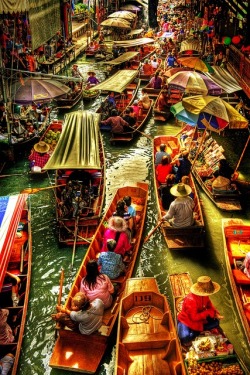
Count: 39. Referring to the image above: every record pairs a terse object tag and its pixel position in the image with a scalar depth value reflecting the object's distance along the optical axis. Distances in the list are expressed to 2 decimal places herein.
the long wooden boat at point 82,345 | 6.16
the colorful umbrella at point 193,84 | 13.29
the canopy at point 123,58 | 19.90
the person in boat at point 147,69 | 21.79
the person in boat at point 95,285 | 6.53
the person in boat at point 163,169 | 10.61
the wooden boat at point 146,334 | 5.75
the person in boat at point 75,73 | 19.71
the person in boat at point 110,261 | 7.31
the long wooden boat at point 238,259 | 6.86
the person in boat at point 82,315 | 5.98
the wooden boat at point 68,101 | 17.69
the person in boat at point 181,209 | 8.61
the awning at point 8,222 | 6.41
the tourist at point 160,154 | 11.26
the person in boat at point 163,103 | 16.75
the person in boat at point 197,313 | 5.91
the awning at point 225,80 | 13.73
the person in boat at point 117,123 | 14.45
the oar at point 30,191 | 9.63
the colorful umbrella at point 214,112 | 10.65
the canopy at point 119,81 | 15.53
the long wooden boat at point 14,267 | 6.32
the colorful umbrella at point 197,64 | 15.95
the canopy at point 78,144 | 9.84
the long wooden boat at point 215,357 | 5.61
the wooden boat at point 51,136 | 12.82
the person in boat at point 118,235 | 7.71
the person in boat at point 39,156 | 12.40
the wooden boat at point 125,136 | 14.75
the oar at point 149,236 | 8.91
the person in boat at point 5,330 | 6.21
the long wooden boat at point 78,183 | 9.44
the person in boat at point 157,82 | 18.98
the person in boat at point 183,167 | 10.50
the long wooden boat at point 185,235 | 9.02
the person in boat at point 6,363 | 5.85
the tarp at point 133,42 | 23.16
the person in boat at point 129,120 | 14.92
